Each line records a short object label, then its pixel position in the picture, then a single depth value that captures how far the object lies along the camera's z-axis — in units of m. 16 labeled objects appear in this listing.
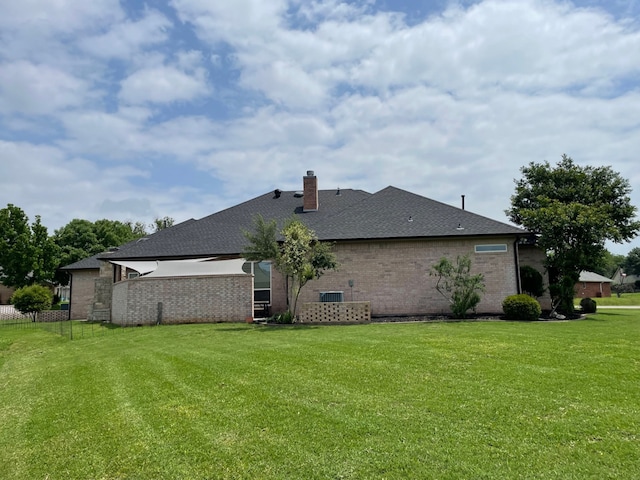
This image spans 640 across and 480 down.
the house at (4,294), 59.91
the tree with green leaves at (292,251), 19.73
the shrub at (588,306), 26.12
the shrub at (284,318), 20.53
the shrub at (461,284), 20.41
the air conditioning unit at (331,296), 23.44
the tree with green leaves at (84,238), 55.66
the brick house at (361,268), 21.89
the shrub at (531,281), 23.98
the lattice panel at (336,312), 20.41
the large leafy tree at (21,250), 40.03
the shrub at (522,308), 19.83
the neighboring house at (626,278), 94.61
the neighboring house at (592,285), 57.20
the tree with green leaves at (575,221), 22.48
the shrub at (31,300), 30.73
